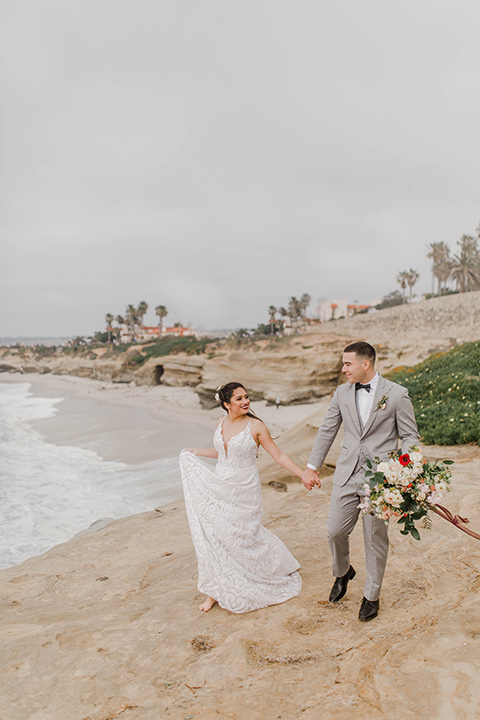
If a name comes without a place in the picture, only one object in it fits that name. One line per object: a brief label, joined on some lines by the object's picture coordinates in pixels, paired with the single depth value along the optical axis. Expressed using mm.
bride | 4121
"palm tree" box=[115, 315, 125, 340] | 105125
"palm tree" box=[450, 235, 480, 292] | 65500
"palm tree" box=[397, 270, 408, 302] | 89700
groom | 3586
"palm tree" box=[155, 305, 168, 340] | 85375
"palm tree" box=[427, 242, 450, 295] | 81881
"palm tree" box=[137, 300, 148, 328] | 101500
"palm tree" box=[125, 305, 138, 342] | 102688
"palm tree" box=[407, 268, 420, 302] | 88812
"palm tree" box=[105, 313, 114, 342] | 107769
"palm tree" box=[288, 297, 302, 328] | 85075
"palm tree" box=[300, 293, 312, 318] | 86788
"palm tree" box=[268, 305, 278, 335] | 84688
